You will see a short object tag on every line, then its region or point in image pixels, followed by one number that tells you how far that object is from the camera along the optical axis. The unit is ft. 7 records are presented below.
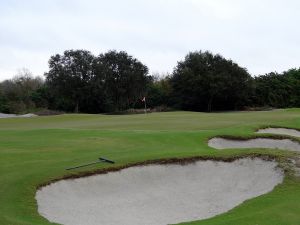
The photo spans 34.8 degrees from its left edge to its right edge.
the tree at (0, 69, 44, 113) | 283.79
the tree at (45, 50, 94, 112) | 253.65
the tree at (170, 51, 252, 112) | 245.86
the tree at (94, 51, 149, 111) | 256.52
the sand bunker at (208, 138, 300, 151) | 78.38
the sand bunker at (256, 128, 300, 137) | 95.51
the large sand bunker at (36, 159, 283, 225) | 38.86
